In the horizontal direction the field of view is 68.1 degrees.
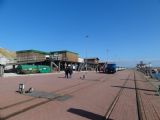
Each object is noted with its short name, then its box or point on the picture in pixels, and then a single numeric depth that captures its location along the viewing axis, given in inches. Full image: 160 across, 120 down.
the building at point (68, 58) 1401.4
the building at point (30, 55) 1198.2
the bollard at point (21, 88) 304.7
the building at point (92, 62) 2391.2
